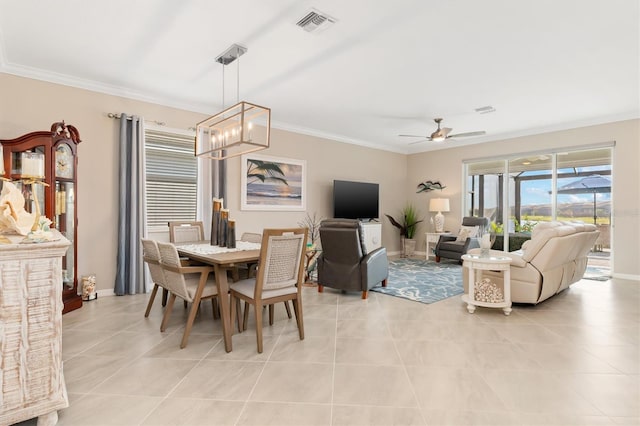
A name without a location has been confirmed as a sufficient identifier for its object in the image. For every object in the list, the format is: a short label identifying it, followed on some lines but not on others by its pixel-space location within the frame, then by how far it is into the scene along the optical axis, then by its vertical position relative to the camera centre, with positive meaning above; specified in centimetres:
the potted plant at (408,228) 768 -44
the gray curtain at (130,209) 407 -1
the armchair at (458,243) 630 -66
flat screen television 654 +20
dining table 253 -42
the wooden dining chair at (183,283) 259 -63
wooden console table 154 -60
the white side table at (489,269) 346 -69
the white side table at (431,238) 705 -61
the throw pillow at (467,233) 655 -46
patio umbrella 558 +43
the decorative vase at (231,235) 326 -26
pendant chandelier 289 +78
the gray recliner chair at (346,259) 395 -63
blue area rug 420 -108
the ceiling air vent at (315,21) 253 +150
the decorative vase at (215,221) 345 -13
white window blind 443 +44
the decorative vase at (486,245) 371 -40
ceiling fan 513 +120
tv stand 681 -52
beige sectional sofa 356 -57
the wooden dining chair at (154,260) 285 -47
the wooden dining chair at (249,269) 299 -62
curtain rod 407 +115
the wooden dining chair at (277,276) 254 -55
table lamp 727 +4
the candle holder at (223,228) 334 -20
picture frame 537 +44
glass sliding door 562 +36
